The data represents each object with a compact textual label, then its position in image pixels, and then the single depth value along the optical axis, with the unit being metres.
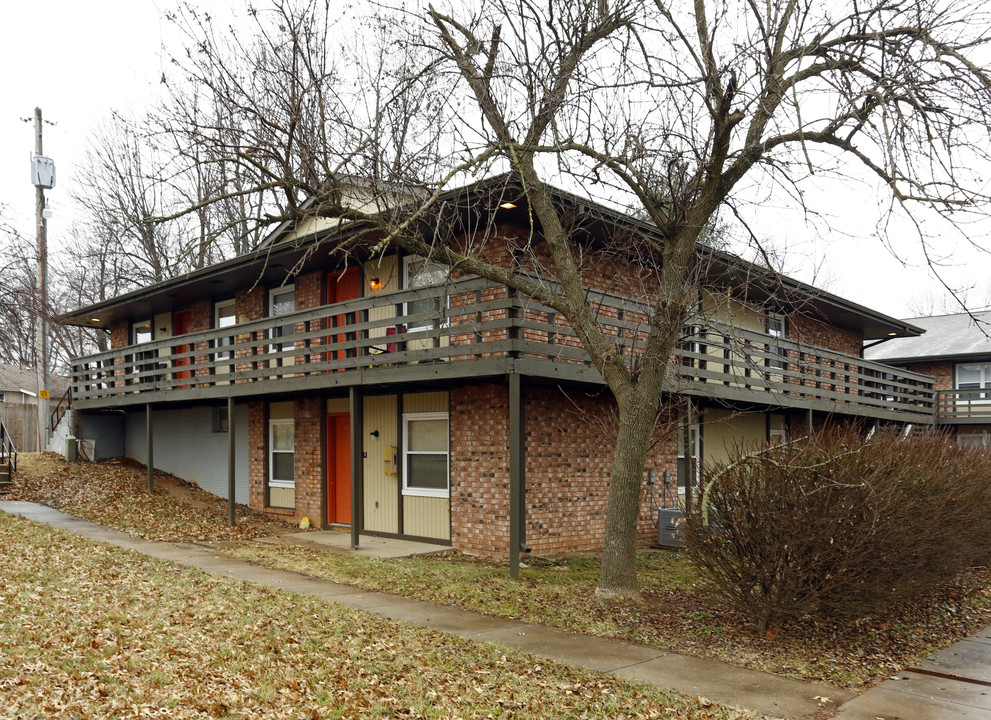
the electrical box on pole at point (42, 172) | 23.64
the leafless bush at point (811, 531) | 7.41
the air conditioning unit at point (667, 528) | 14.41
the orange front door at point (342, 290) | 16.02
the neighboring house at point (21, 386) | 38.84
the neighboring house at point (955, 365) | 25.77
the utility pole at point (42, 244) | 22.20
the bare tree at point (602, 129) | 8.64
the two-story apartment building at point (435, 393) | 12.52
